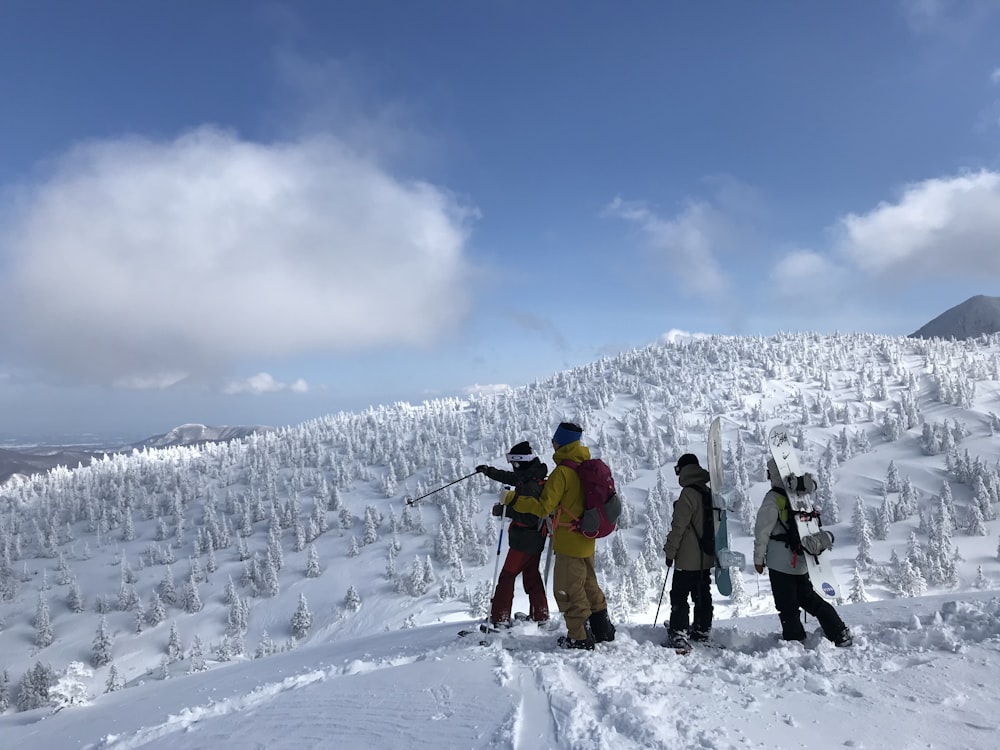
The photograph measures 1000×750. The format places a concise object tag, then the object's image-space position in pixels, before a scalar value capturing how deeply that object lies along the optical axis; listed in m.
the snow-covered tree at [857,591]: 40.87
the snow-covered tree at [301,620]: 70.62
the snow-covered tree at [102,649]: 68.69
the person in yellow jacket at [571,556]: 6.40
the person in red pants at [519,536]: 7.20
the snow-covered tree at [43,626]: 76.44
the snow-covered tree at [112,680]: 43.38
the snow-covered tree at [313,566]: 92.27
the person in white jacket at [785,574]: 6.14
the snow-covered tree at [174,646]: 64.28
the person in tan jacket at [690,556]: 6.75
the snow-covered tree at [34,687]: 38.78
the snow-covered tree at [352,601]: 78.17
